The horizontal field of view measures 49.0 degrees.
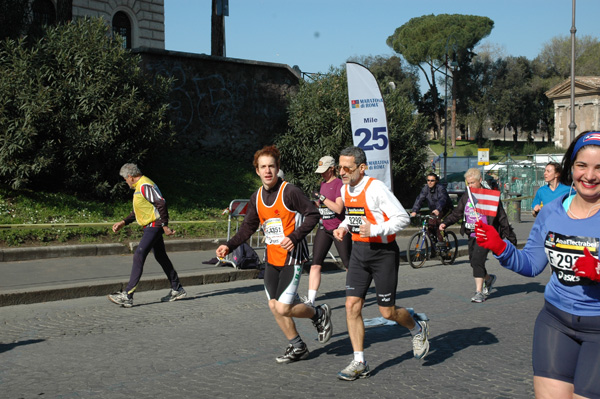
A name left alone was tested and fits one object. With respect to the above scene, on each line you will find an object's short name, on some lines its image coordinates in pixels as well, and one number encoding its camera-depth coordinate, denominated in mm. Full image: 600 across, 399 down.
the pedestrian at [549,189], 9023
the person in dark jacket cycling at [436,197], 11672
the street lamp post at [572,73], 27717
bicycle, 11812
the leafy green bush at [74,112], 13078
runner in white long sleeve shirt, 5121
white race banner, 12703
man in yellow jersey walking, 8078
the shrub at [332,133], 18312
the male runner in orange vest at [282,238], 5387
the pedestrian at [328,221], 8141
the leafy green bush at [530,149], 69375
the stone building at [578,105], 69500
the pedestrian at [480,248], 8664
